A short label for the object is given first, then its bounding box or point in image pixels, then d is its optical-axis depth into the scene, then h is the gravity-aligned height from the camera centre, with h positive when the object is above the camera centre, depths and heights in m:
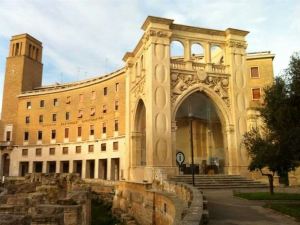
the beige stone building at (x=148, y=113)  26.16 +6.51
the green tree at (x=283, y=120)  13.08 +2.12
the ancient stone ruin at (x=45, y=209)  8.05 -1.08
